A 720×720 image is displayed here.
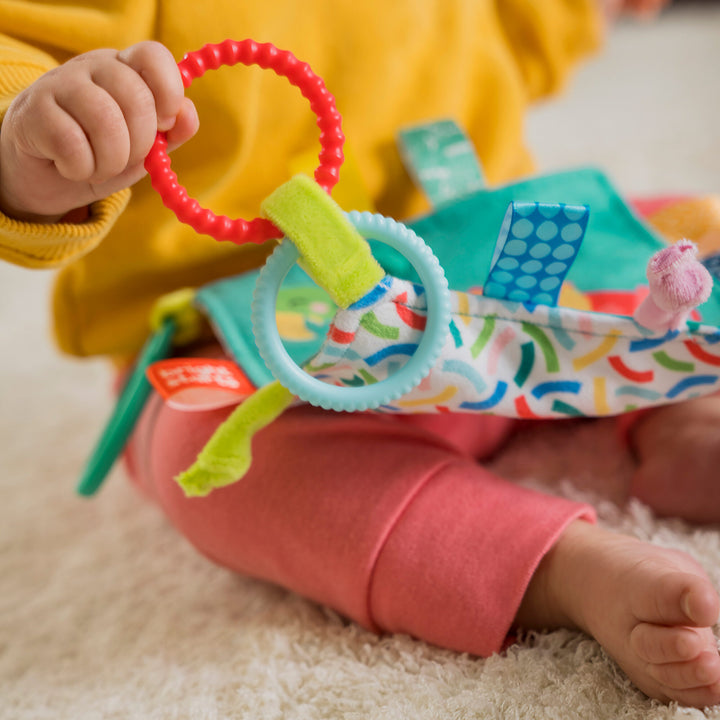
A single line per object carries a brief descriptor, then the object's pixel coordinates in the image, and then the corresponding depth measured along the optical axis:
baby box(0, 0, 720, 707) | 0.41
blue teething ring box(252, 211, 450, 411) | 0.41
